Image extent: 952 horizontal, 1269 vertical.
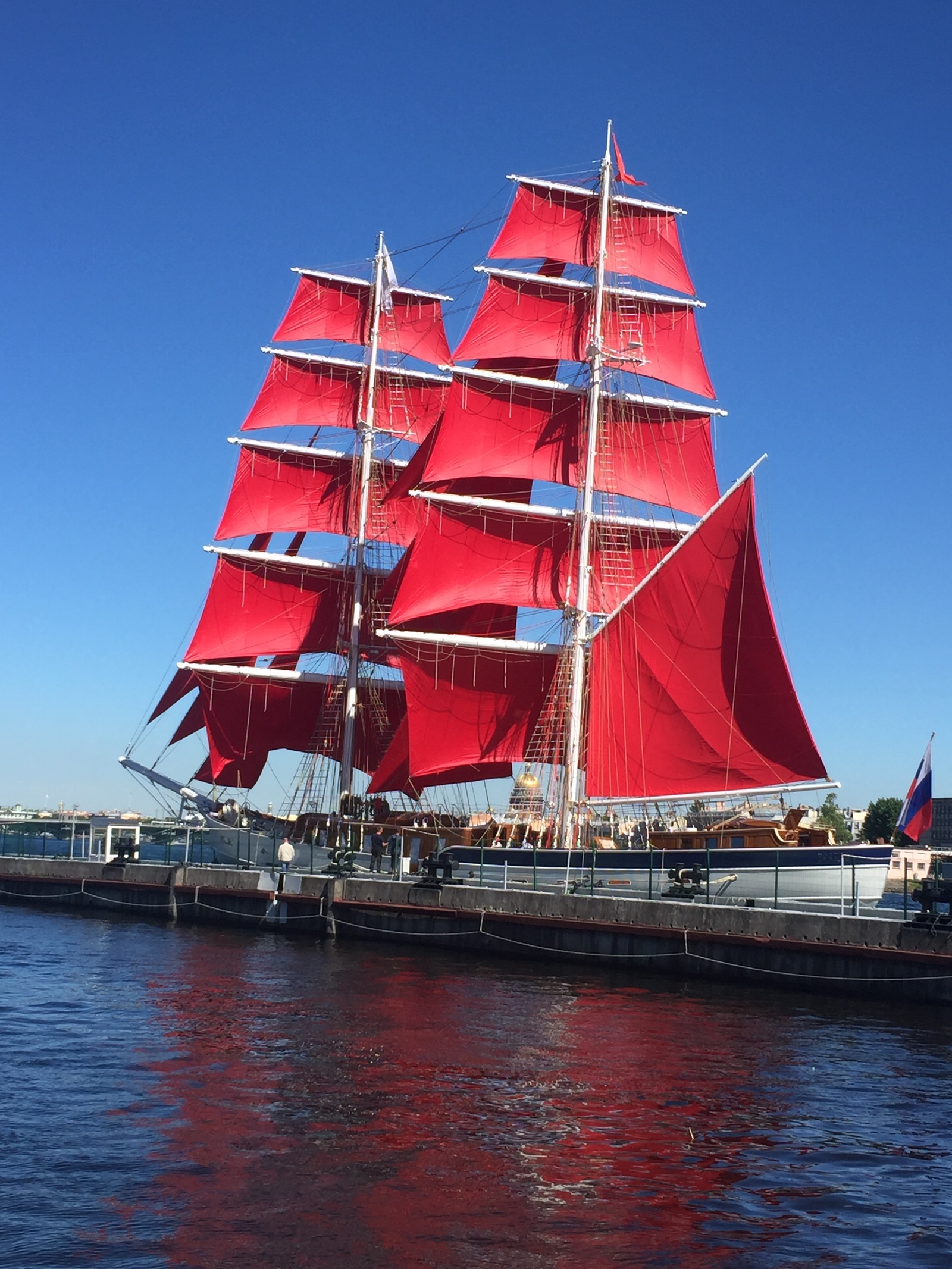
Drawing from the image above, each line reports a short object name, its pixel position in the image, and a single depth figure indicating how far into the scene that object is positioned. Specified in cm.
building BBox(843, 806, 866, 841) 13910
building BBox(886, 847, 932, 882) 9756
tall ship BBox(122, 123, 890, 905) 4216
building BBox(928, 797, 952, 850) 17575
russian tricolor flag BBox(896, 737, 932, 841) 3781
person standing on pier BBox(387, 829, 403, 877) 4512
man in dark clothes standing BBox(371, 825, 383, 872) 4566
